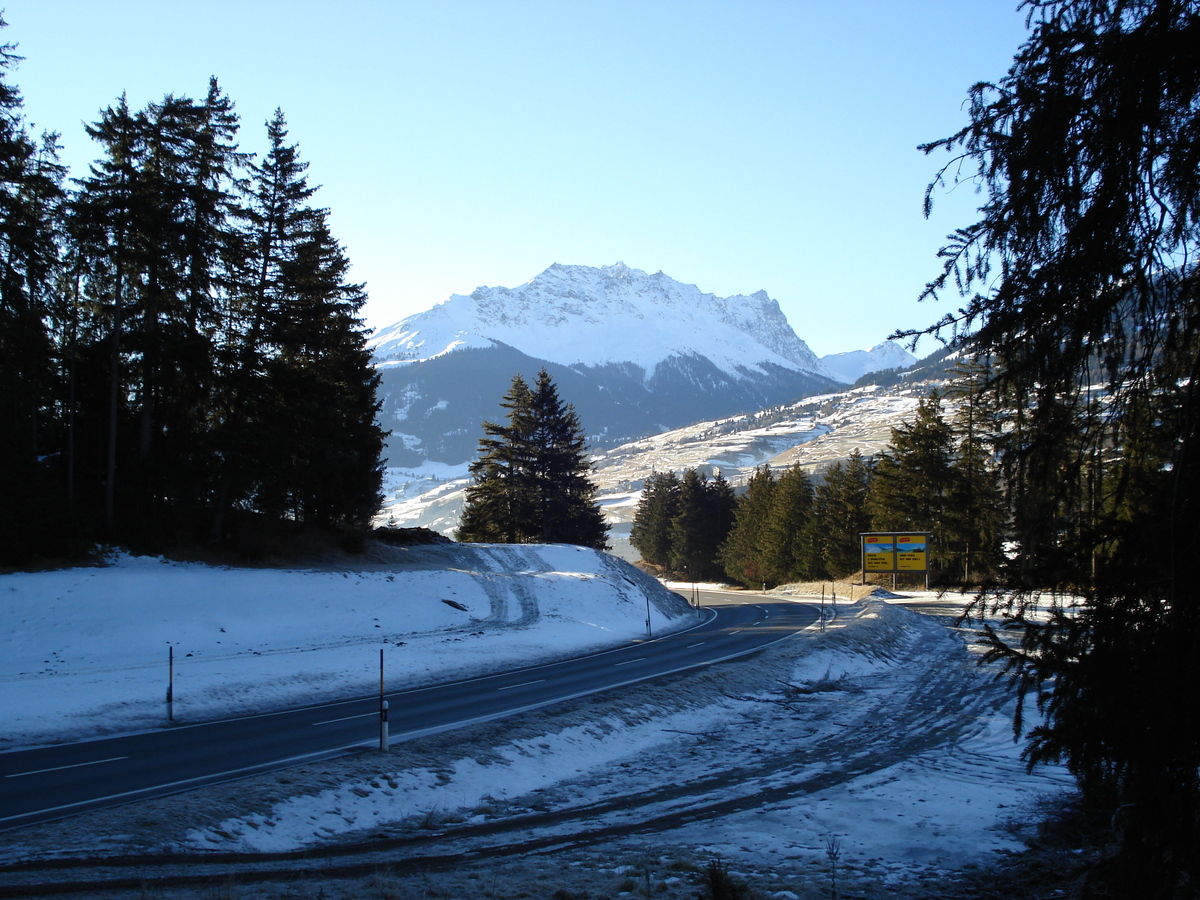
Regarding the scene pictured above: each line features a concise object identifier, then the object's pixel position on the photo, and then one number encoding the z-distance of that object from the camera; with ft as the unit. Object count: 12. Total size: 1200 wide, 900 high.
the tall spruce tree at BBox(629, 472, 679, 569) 306.55
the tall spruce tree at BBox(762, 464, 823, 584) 237.66
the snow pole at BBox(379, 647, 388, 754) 41.57
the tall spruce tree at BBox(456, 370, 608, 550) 186.19
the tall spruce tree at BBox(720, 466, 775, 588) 254.47
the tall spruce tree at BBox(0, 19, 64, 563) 74.08
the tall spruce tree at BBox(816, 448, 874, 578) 209.26
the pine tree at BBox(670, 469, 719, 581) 289.94
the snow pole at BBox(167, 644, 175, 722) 54.03
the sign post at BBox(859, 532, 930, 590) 170.19
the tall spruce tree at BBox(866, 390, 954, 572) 176.35
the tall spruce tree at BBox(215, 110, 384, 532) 102.83
